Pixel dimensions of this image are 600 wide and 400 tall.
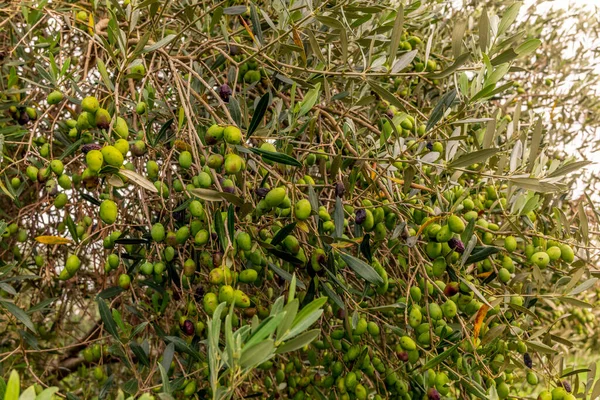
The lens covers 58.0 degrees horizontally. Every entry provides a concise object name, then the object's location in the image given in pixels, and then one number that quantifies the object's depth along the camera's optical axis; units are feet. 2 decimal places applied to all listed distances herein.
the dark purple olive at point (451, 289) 5.26
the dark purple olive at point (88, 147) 4.49
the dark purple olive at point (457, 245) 4.95
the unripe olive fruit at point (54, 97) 5.21
